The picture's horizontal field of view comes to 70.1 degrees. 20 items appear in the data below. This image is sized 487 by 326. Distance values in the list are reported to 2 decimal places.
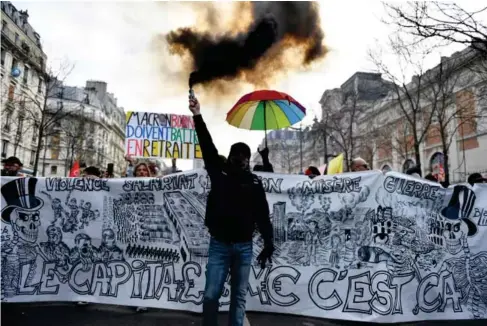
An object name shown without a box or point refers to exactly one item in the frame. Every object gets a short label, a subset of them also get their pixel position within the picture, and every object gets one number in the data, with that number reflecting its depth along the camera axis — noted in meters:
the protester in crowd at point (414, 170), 6.54
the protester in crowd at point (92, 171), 5.82
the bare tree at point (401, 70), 15.95
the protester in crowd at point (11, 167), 5.82
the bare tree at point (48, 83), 19.78
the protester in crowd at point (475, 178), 5.90
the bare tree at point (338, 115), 26.26
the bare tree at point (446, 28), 6.86
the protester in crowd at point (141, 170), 5.90
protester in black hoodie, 3.03
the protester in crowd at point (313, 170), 6.70
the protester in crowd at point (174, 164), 9.57
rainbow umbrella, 5.67
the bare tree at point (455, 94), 17.05
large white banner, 4.26
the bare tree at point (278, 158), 49.51
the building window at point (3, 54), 39.07
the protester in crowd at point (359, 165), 5.65
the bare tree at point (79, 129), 35.38
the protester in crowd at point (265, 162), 4.73
